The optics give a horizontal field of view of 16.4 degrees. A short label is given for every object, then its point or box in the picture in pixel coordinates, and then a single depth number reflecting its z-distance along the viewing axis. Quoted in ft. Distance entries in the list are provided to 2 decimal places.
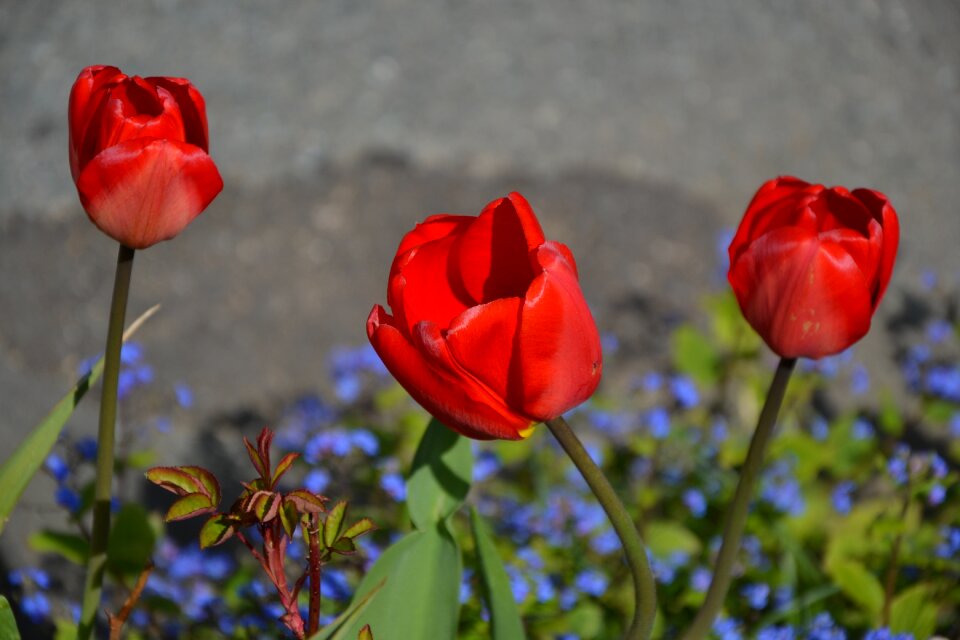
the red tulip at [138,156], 3.34
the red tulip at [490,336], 3.20
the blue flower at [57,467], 4.10
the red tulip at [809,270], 3.36
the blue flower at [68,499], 4.07
